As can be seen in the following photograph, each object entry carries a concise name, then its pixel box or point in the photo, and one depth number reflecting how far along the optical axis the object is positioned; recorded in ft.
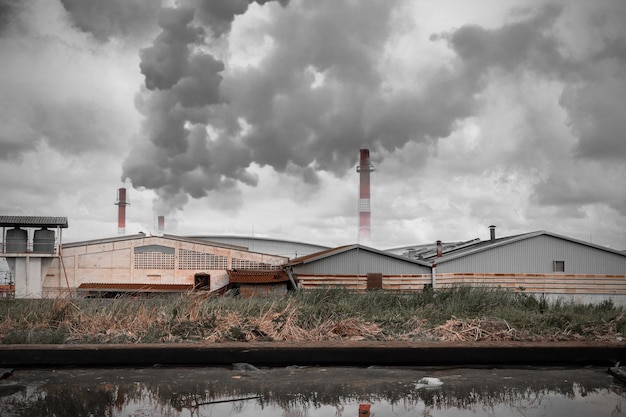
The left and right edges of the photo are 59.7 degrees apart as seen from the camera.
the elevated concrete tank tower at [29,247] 115.85
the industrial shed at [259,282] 109.70
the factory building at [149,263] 124.47
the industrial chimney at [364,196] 171.63
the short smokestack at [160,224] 214.48
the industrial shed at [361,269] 109.29
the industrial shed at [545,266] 113.19
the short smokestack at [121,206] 204.39
